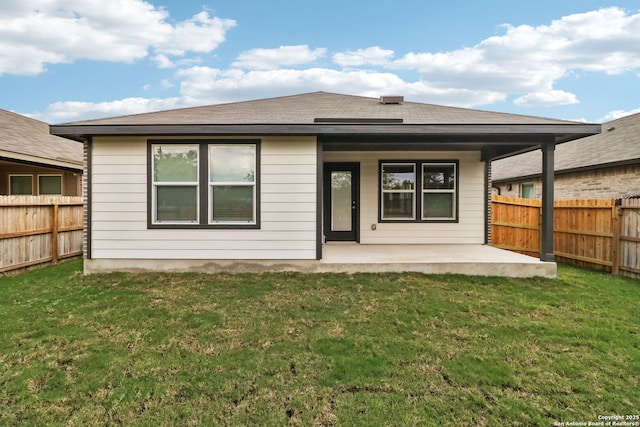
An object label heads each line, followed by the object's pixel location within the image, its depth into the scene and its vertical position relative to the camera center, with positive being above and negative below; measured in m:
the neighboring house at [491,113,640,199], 10.05 +1.35
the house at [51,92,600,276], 5.98 +0.39
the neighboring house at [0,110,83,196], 10.27 +1.21
